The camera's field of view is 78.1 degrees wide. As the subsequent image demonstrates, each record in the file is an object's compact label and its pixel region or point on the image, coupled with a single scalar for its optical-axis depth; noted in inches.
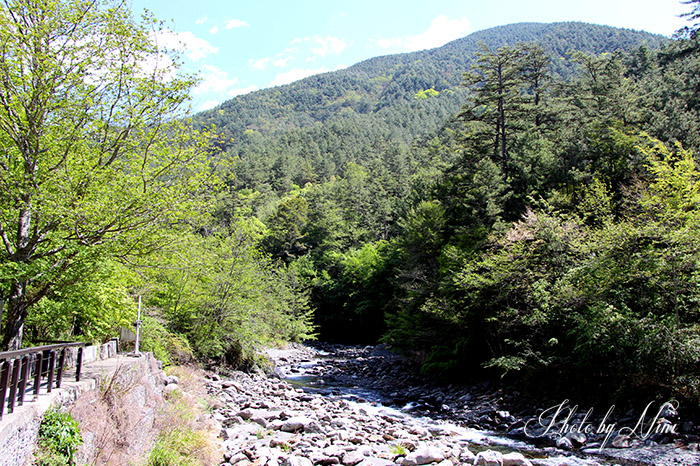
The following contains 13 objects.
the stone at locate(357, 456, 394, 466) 398.3
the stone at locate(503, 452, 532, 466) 430.0
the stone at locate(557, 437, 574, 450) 516.3
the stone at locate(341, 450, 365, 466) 401.7
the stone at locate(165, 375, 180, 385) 550.7
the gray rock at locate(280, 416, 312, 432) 512.4
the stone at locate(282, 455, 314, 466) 375.6
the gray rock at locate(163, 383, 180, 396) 501.3
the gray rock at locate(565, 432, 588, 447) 523.0
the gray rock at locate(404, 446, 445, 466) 414.3
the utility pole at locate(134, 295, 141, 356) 484.1
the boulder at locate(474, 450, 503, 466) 413.4
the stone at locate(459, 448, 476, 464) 446.6
